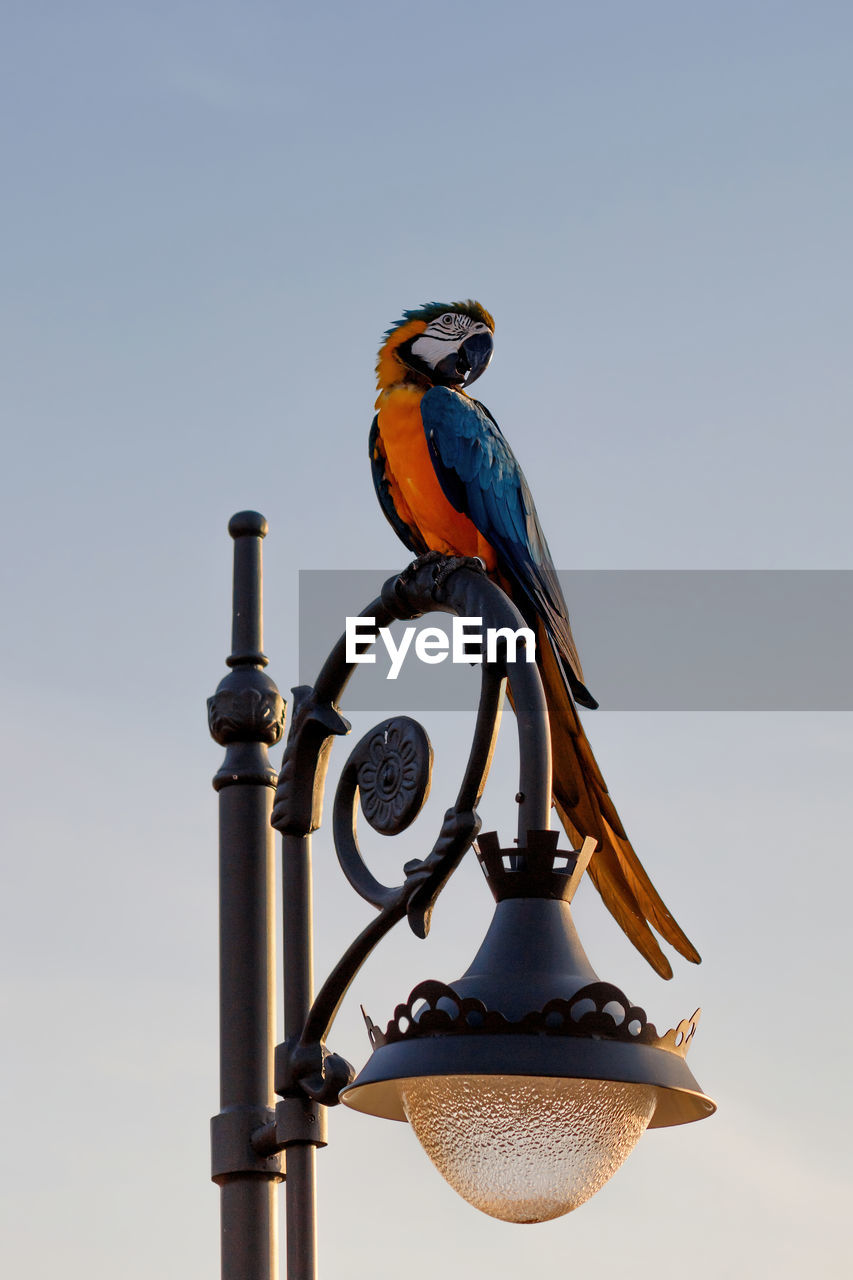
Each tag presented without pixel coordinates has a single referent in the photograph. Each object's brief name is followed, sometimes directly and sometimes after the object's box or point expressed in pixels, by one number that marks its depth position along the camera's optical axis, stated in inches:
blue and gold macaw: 218.6
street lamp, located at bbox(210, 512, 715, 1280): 192.3
